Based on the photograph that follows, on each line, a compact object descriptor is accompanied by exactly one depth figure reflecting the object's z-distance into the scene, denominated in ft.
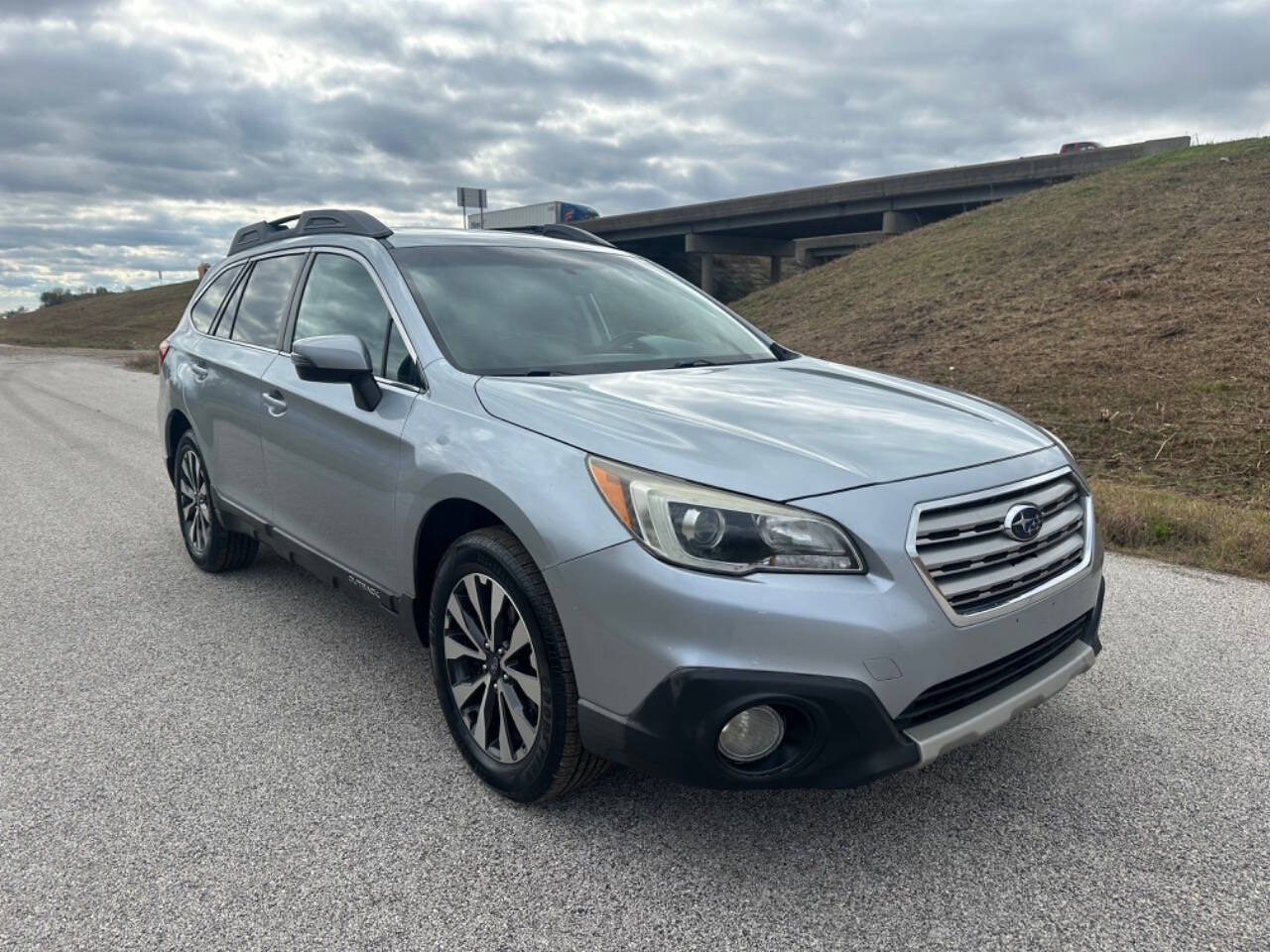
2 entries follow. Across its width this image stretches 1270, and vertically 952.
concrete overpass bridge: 95.66
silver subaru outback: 7.70
